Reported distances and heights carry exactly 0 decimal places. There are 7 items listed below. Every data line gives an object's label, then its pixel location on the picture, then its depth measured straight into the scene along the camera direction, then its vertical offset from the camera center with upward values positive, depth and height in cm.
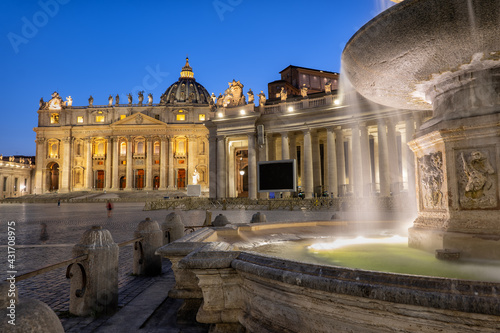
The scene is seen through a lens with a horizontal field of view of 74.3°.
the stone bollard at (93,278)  426 -109
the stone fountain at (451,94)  358 +121
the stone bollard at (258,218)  1062 -89
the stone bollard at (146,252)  650 -116
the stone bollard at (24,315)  197 -75
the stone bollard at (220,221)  966 -87
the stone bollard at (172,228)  800 -88
